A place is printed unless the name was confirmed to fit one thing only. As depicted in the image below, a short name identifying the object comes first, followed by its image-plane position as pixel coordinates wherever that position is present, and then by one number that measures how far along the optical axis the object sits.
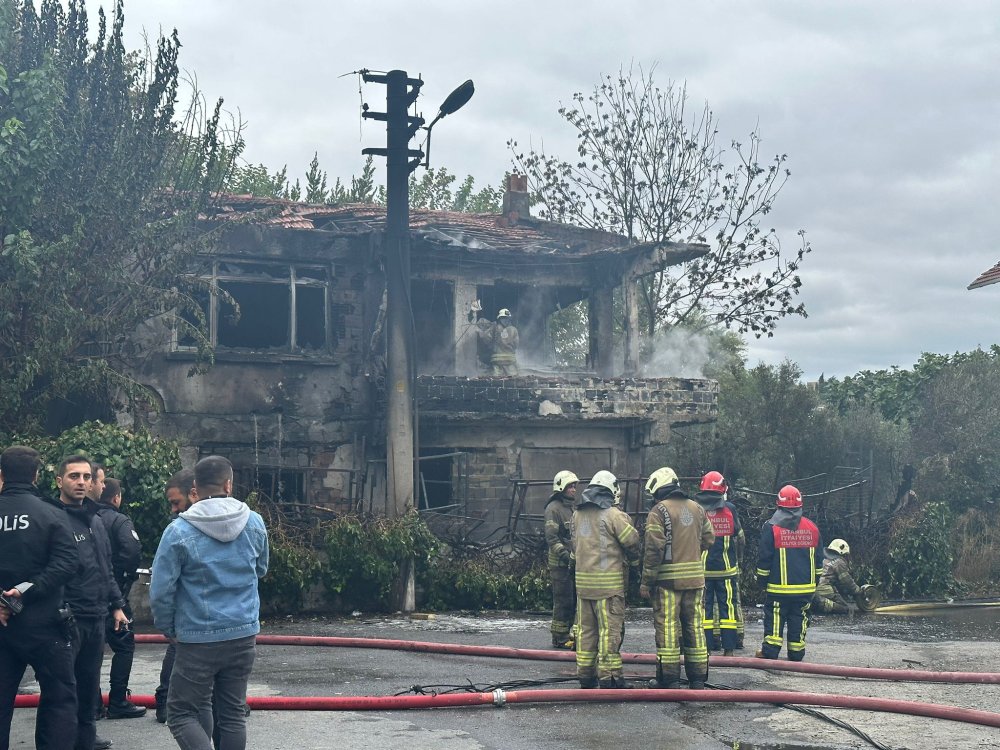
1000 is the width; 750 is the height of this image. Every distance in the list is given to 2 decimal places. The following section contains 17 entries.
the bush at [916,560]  18.66
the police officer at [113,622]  7.62
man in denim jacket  5.54
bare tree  28.77
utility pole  16.84
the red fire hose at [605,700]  7.83
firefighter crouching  14.73
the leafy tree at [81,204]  14.94
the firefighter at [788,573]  11.09
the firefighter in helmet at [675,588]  9.13
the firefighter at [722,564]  11.45
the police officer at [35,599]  5.93
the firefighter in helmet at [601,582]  8.99
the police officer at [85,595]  6.54
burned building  18.69
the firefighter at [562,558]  11.44
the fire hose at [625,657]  9.58
